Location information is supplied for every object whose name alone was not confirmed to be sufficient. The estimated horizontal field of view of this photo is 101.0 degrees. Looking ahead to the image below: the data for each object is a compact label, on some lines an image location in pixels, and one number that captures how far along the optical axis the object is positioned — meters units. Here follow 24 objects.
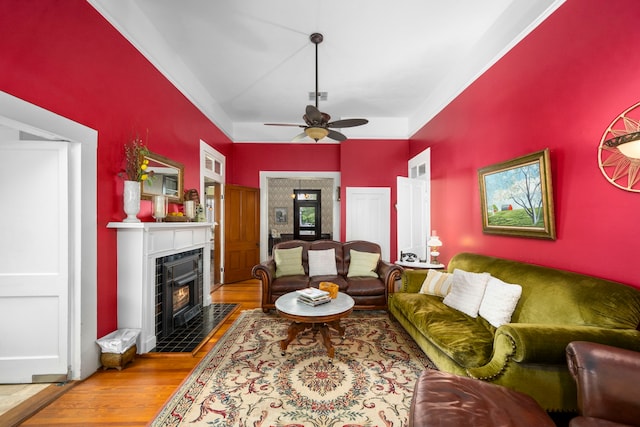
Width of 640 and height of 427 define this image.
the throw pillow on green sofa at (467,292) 2.38
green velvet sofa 1.56
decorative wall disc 1.61
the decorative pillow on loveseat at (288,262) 4.00
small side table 3.95
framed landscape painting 2.19
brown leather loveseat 3.62
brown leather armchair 1.17
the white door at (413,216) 4.49
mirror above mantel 2.85
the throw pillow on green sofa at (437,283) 2.92
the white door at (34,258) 2.04
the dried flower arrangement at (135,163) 2.53
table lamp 3.89
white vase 2.45
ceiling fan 2.94
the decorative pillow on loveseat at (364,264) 4.00
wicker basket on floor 2.30
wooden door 5.34
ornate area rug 1.80
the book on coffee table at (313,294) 2.72
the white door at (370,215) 5.61
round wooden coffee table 2.48
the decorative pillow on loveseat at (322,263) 4.03
